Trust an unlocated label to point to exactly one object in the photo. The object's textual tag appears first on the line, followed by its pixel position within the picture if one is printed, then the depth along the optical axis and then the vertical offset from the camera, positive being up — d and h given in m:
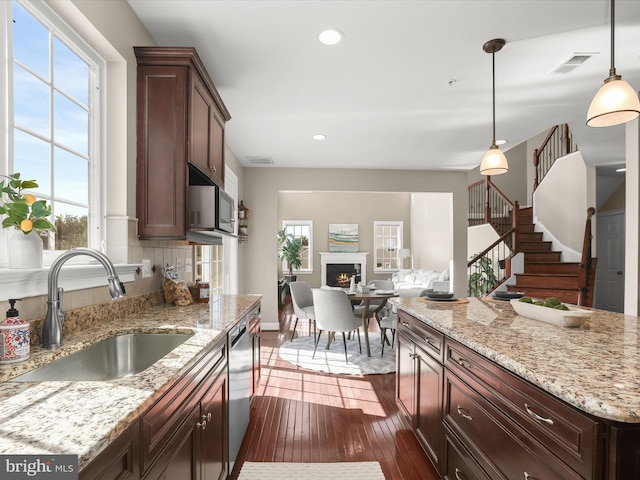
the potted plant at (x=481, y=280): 6.69 -0.73
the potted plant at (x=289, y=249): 9.52 -0.24
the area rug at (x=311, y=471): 2.06 -1.34
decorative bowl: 1.71 -0.37
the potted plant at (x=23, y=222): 1.21 +0.06
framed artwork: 10.20 +0.08
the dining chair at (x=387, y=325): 4.34 -1.02
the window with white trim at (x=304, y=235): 10.17 +0.14
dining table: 4.41 -0.70
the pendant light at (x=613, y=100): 1.71 +0.68
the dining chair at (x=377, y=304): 4.91 -0.94
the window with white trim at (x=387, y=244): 10.33 -0.11
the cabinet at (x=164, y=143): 2.21 +0.59
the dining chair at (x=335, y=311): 4.10 -0.81
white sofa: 8.06 -0.88
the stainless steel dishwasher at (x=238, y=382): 1.98 -0.86
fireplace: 10.12 -0.75
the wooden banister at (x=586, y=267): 4.68 -0.34
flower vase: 1.25 -0.04
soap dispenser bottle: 1.14 -0.32
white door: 6.11 -0.37
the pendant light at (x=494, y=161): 2.75 +0.60
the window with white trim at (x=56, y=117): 1.44 +0.55
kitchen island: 0.92 -0.51
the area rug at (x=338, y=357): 3.90 -1.38
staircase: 5.25 -0.50
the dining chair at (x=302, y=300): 4.84 -0.85
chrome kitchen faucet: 1.31 -0.20
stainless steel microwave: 2.31 +0.21
